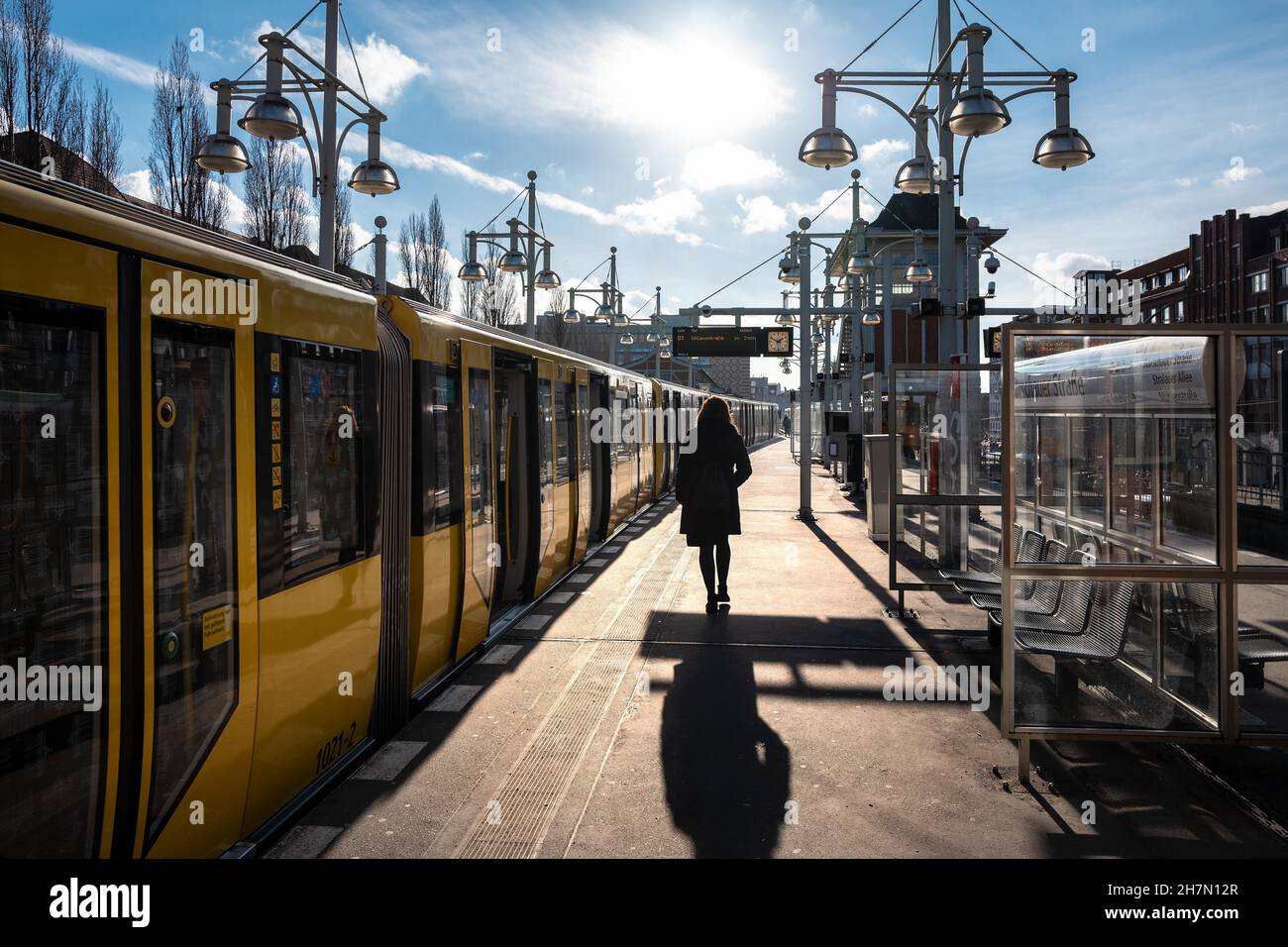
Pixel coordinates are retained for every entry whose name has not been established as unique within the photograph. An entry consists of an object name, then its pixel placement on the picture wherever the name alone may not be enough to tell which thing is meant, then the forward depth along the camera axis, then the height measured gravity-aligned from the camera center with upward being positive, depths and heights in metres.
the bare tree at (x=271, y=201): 26.12 +7.25
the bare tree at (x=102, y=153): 18.02 +5.95
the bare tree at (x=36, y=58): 15.88 +6.78
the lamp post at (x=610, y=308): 29.74 +5.07
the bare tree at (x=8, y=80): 15.63 +6.27
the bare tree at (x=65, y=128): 16.56 +5.95
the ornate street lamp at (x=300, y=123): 9.16 +3.45
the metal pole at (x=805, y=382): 17.91 +1.56
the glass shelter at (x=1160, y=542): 4.95 -0.45
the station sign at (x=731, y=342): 22.22 +2.80
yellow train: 2.72 -0.22
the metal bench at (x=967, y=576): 8.30 -1.01
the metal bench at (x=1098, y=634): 5.42 -1.01
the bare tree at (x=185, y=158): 21.41 +6.83
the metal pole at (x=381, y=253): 23.94 +5.46
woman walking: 8.91 -0.20
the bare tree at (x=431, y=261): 39.00 +8.31
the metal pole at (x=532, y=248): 19.02 +4.24
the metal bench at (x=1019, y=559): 7.28 -0.79
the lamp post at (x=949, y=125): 8.91 +3.35
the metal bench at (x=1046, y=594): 6.16 -0.88
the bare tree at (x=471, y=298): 39.09 +6.73
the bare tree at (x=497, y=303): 39.31 +6.87
